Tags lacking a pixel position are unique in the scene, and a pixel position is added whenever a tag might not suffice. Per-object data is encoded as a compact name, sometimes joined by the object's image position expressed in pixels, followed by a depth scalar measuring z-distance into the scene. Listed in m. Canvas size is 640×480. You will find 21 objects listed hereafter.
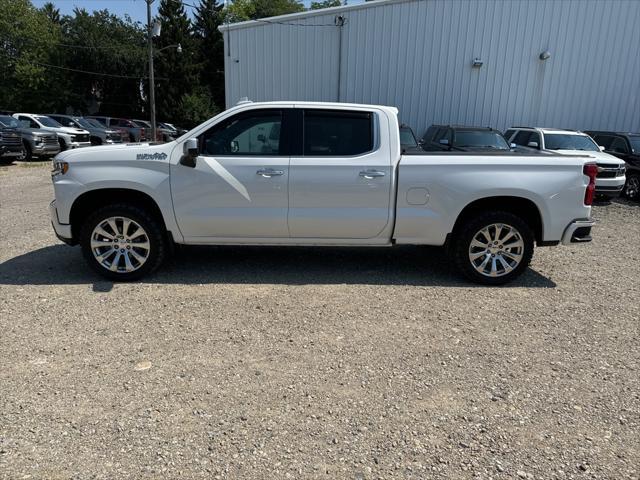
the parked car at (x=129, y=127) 27.71
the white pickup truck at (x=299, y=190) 4.84
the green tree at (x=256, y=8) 59.06
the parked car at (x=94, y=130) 23.41
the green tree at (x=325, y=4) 63.59
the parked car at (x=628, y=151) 12.13
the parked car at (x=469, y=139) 11.36
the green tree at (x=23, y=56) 45.53
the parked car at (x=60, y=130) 20.05
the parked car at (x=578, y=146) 10.87
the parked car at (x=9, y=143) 16.20
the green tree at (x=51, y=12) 58.47
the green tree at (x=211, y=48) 48.69
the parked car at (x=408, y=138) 11.03
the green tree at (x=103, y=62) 47.78
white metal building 16.69
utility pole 22.78
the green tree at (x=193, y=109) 43.38
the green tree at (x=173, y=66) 44.58
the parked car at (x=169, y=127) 35.46
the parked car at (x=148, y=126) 31.06
